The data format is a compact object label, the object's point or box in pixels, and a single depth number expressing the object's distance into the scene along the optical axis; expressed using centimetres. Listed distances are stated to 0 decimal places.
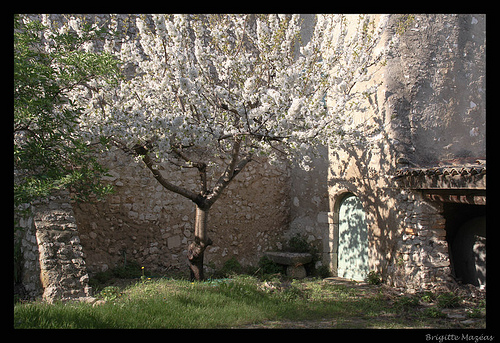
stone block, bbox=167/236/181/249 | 833
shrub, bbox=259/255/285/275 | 870
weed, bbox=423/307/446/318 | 546
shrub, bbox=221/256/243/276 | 852
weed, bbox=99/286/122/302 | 551
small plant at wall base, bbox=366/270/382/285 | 742
